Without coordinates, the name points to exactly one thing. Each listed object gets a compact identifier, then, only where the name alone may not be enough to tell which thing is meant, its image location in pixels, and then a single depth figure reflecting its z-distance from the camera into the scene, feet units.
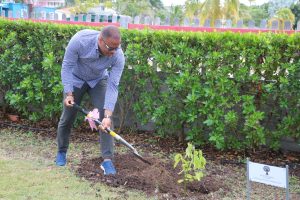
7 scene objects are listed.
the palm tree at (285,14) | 140.77
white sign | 11.93
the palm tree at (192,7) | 125.15
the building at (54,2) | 290.64
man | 16.03
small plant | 15.01
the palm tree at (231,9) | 108.17
